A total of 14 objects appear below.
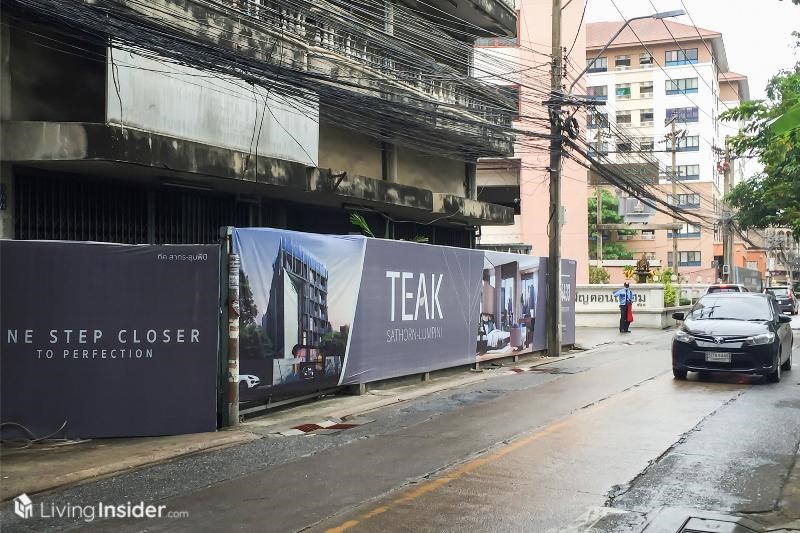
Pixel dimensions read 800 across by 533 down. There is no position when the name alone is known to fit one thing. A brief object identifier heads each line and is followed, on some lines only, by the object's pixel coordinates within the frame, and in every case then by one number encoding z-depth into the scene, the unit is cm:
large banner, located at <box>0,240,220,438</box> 863
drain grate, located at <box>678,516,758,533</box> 557
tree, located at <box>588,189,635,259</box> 6450
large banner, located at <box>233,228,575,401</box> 1022
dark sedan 1305
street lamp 1720
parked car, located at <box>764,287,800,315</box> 4306
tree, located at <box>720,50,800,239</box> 2458
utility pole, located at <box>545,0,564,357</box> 1858
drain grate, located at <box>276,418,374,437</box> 955
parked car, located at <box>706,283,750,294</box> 2965
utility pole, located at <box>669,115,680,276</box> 4322
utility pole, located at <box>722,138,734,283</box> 4331
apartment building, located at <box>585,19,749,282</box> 7075
